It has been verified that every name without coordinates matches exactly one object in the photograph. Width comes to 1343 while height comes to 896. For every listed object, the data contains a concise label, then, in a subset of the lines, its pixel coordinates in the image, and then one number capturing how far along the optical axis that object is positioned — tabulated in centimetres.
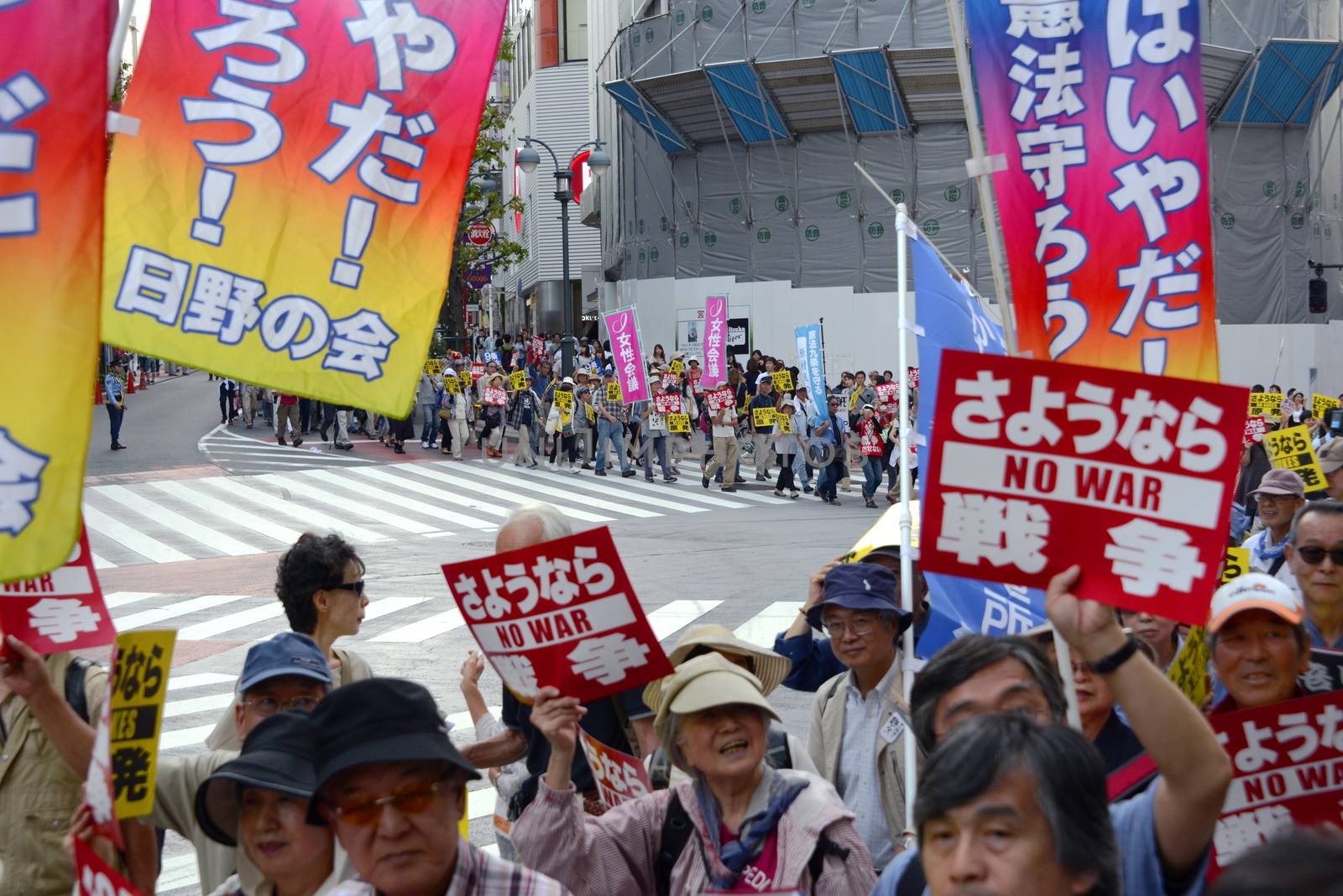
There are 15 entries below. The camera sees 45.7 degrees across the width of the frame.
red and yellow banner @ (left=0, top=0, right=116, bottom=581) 305
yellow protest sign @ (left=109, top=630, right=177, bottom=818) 325
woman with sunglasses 483
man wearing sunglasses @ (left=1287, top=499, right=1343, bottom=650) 489
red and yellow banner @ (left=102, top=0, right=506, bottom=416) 369
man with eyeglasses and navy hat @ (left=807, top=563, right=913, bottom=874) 442
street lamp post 2905
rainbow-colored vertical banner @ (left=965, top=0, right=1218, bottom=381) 433
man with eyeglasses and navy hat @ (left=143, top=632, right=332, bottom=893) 377
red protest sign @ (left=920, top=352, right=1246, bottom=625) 307
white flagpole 428
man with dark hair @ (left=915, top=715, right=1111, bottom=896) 245
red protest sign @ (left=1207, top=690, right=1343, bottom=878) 338
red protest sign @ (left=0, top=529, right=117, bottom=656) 365
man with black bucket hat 272
